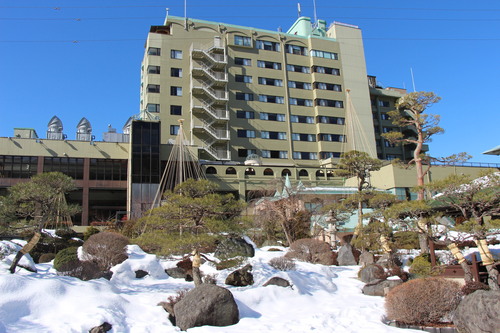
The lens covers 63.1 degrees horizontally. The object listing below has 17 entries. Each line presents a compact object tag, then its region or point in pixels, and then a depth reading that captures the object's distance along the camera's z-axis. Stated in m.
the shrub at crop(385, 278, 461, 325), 12.75
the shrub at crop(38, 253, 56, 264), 21.45
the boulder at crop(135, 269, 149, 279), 18.71
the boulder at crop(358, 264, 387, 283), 18.58
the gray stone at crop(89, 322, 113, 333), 10.84
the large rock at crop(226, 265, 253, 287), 17.35
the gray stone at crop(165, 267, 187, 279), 19.14
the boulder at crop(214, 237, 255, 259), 18.07
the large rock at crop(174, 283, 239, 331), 12.22
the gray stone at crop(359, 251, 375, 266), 21.92
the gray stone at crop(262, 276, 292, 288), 16.45
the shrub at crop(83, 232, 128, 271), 19.09
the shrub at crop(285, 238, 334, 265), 22.86
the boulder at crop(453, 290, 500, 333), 11.31
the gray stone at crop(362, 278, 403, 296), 16.81
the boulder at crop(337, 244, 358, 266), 23.36
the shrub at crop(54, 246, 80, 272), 17.70
